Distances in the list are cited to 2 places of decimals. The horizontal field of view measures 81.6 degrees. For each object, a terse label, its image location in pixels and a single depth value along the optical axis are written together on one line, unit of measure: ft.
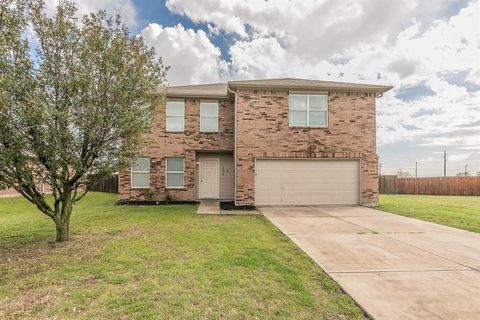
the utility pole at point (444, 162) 117.36
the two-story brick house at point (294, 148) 41.60
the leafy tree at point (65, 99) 17.78
